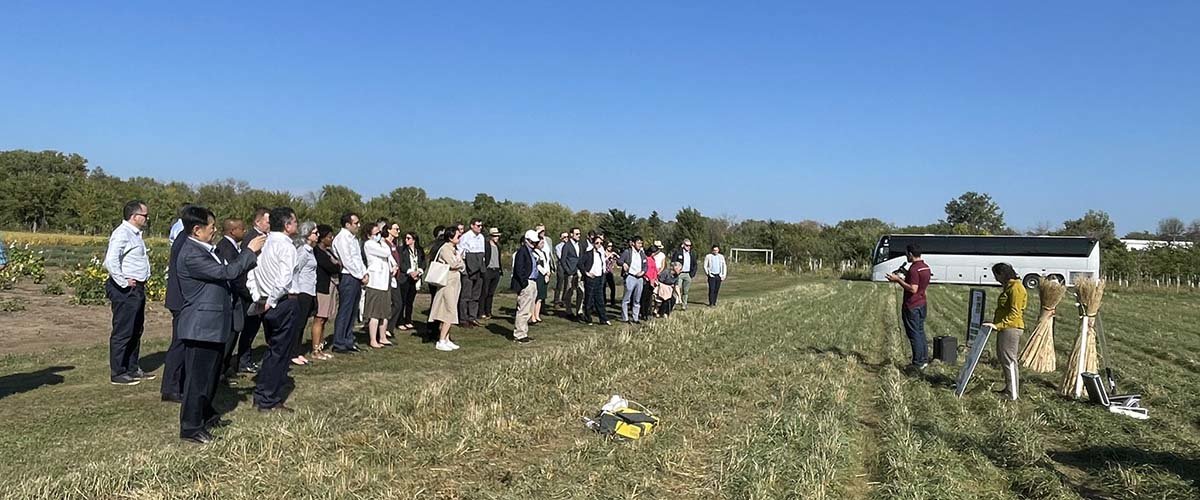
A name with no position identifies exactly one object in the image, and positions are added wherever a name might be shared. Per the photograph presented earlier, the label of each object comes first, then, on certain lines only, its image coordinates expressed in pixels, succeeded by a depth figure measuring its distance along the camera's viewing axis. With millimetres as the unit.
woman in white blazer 9648
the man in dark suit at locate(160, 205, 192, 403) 6402
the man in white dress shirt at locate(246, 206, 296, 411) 6215
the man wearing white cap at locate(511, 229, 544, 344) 11164
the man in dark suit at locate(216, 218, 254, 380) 6168
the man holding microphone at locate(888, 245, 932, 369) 9695
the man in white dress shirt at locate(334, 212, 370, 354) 8977
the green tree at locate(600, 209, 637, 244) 52219
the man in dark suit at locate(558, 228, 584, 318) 14461
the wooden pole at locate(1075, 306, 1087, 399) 7996
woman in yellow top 7945
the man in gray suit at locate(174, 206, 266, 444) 5184
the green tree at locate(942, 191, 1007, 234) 94806
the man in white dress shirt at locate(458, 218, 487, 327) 11734
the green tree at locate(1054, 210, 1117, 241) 75394
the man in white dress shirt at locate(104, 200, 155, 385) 6848
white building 52406
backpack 5621
